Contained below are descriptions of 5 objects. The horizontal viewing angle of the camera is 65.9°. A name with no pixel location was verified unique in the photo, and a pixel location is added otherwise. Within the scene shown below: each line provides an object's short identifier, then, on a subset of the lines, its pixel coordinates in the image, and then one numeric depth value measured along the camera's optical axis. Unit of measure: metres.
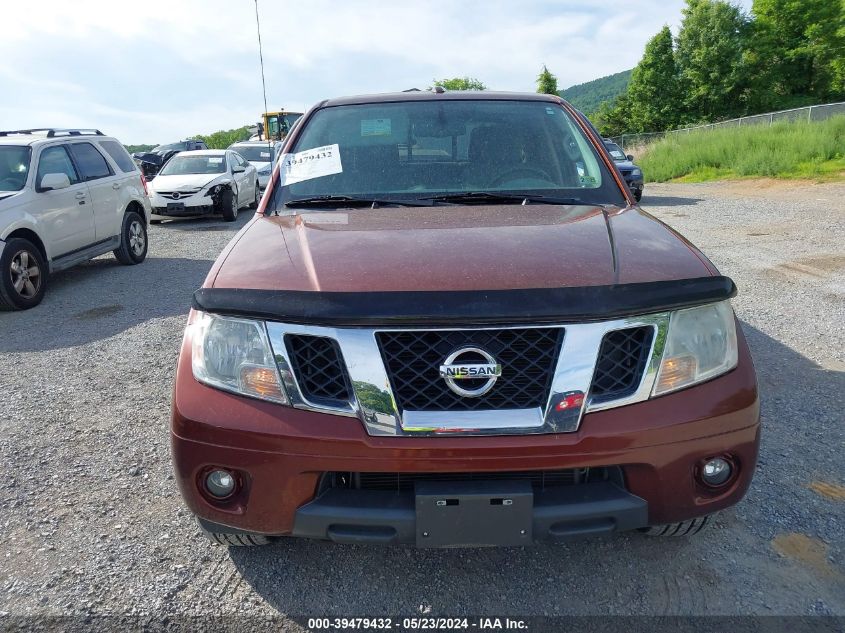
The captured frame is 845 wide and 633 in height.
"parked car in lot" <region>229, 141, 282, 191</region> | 17.91
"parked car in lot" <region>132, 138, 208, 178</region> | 21.55
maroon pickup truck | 1.85
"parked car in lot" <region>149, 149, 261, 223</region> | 13.10
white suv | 6.77
